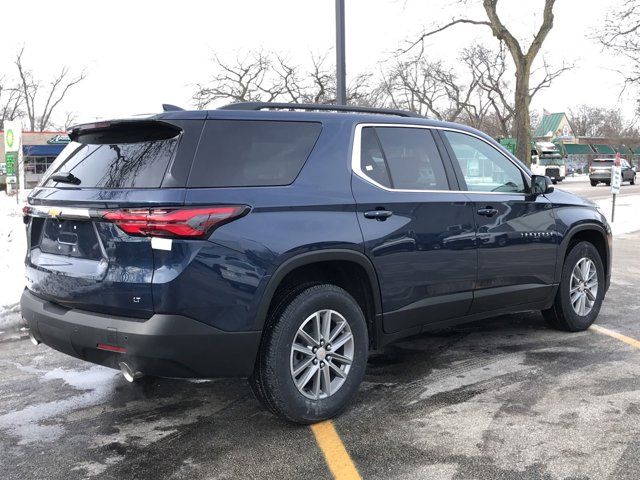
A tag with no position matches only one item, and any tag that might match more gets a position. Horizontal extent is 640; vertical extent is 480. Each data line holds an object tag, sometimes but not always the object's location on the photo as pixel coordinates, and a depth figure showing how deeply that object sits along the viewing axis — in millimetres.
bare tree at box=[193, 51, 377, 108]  40594
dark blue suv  3049
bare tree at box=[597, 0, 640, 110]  17984
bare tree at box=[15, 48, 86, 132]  70312
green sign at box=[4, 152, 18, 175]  24531
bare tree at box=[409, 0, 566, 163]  18406
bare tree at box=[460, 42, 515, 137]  50375
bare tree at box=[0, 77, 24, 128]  70562
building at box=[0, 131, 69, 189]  52309
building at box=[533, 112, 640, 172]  75000
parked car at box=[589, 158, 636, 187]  34250
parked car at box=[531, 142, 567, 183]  37438
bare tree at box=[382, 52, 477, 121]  52719
